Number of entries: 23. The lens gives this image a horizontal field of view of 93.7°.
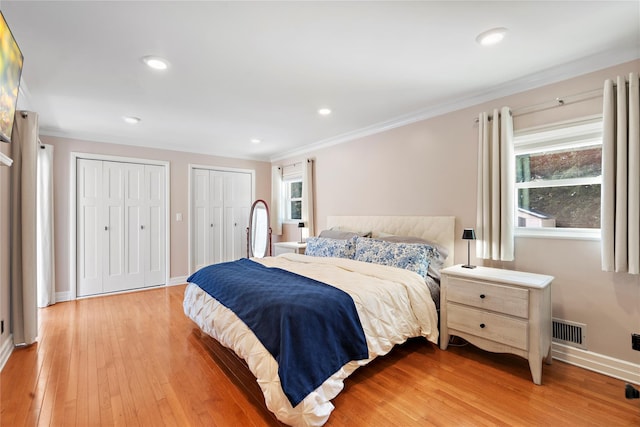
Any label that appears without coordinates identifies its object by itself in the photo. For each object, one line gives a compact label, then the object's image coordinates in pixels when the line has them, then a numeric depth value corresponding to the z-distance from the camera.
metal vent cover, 2.36
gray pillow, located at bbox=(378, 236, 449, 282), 2.91
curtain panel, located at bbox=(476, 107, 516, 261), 2.64
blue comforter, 1.70
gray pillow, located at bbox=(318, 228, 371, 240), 3.83
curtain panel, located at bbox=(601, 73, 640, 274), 2.03
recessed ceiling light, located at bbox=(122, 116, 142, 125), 3.55
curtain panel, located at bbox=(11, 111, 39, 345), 2.72
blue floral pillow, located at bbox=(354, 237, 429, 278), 2.82
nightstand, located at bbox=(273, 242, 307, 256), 4.54
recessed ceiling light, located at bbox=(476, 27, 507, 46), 1.91
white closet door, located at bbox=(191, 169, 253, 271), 5.27
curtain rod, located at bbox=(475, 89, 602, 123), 2.30
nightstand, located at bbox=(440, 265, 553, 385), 2.11
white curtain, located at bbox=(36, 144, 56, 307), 3.84
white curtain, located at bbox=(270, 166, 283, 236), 5.81
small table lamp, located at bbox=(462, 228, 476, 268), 2.64
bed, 1.69
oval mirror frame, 5.64
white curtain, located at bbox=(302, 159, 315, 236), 4.99
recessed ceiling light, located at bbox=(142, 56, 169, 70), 2.20
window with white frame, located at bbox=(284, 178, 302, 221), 5.59
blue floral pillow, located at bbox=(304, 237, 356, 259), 3.49
